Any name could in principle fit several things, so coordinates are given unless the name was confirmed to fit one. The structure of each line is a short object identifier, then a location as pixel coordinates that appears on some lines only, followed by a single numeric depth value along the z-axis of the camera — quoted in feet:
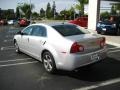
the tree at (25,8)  140.18
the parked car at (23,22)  64.23
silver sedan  10.57
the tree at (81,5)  85.23
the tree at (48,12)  149.46
